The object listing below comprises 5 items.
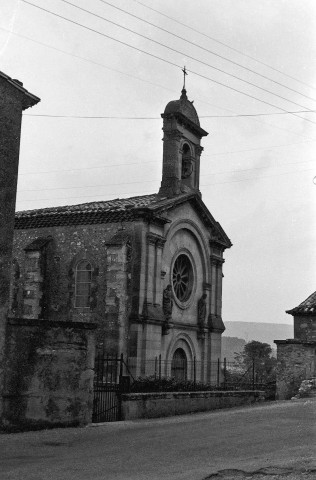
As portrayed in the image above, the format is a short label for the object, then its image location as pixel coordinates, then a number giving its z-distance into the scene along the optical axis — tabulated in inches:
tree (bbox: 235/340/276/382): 2326.5
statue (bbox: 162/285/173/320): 989.8
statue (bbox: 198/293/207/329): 1107.9
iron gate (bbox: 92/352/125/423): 645.3
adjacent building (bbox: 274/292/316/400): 974.4
